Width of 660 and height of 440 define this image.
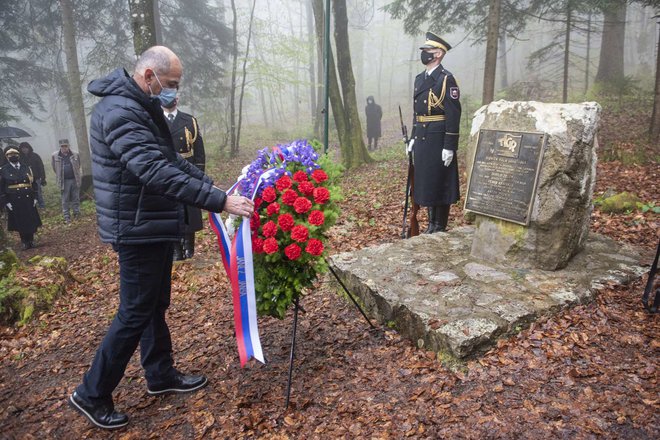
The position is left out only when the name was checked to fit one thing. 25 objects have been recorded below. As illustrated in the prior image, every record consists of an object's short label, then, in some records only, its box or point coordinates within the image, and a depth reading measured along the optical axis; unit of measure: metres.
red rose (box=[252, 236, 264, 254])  2.88
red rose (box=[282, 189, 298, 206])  2.82
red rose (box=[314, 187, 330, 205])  2.88
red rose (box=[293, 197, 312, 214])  2.80
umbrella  11.82
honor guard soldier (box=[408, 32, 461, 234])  4.92
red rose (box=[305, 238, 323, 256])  2.82
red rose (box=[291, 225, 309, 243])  2.77
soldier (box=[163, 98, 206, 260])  5.36
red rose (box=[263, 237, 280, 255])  2.77
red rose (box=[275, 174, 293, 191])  2.83
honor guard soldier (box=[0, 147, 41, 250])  8.80
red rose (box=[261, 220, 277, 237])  2.77
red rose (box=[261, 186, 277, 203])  2.83
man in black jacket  2.41
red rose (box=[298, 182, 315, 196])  2.88
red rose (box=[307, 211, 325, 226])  2.83
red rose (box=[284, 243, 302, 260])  2.81
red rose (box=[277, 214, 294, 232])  2.78
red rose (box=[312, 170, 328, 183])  2.95
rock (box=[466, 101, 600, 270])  3.78
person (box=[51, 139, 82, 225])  10.43
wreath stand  2.86
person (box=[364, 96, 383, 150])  15.72
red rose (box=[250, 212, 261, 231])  2.87
